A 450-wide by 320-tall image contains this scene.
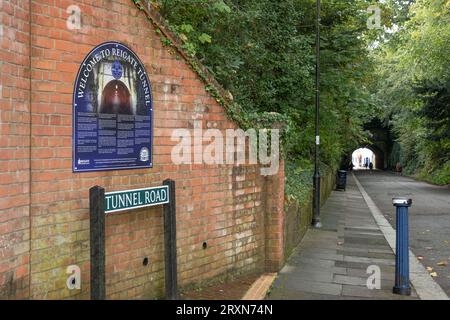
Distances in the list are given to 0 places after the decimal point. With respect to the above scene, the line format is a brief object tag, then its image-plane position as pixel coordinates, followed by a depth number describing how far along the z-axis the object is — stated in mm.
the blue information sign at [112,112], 4375
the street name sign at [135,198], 4388
